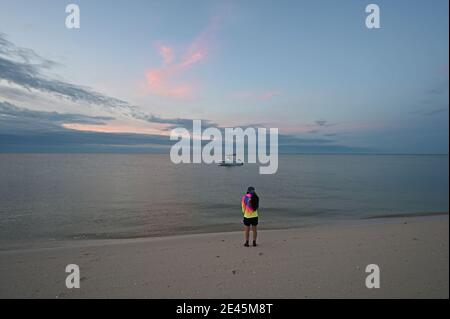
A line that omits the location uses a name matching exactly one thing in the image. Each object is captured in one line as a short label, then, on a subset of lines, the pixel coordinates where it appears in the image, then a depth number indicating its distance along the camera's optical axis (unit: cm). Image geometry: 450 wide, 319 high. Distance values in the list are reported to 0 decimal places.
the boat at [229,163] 11803
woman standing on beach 941
